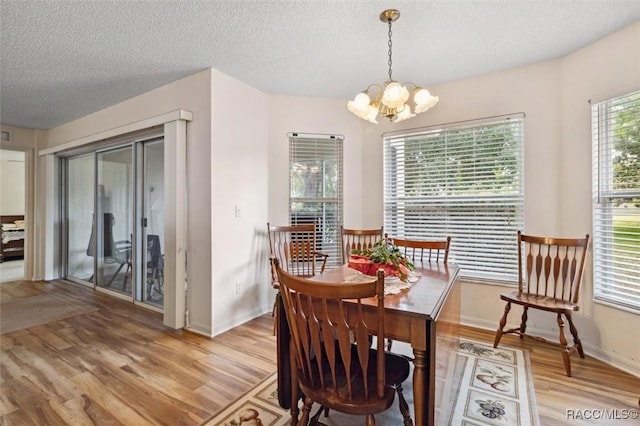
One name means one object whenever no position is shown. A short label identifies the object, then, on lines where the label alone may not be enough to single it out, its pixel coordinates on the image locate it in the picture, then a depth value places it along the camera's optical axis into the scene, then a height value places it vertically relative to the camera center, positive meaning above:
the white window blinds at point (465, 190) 2.90 +0.24
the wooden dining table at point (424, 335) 1.20 -0.54
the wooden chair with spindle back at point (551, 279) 2.24 -0.56
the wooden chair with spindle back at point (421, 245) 2.47 -0.27
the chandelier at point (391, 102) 1.89 +0.74
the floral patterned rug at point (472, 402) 1.69 -1.15
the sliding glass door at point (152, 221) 3.39 -0.08
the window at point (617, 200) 2.23 +0.09
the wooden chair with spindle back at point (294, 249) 3.24 -0.38
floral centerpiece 1.74 -0.29
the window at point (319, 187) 3.60 +0.32
